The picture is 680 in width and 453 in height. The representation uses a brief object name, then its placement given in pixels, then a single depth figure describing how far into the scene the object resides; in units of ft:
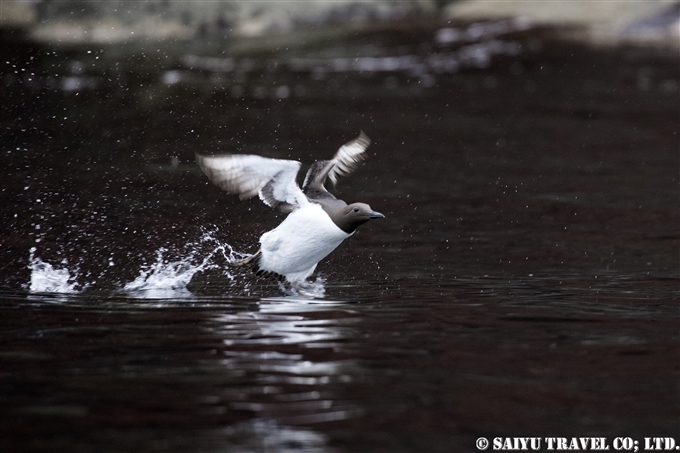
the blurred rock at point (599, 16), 164.76
